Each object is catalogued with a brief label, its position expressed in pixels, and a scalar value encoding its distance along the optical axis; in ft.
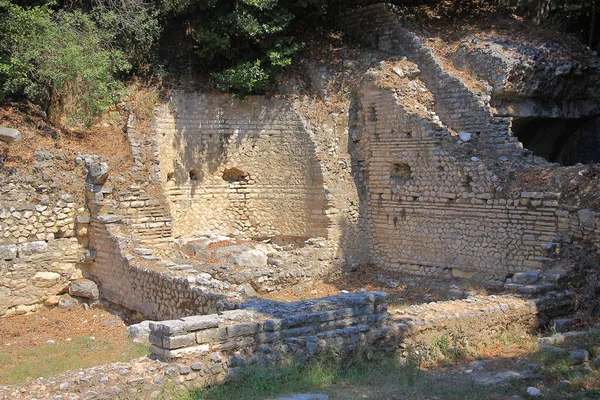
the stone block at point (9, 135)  44.11
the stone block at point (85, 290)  44.09
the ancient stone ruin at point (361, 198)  38.86
